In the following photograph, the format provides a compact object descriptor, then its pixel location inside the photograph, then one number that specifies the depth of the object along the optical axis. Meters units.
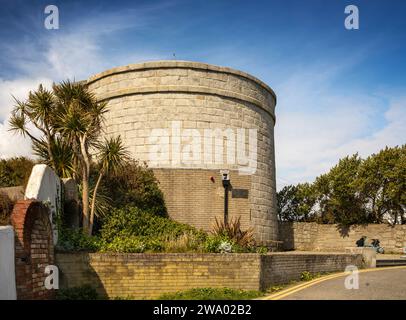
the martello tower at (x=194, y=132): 20.22
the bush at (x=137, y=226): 16.06
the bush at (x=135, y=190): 18.31
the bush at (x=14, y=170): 17.92
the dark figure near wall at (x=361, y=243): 27.31
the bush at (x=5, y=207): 10.94
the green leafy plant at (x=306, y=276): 15.73
